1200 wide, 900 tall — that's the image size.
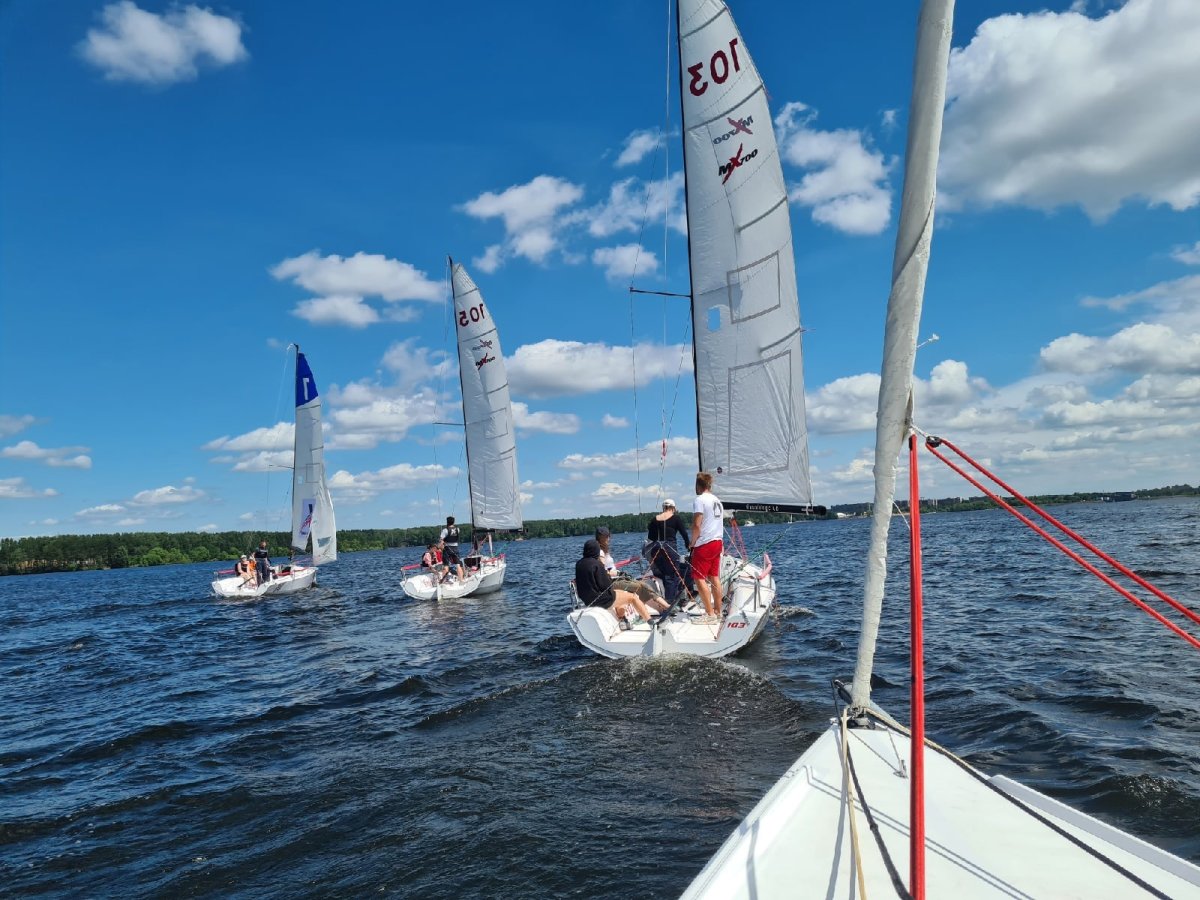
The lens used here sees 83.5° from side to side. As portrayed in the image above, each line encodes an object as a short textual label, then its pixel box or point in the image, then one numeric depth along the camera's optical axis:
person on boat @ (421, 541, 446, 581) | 26.16
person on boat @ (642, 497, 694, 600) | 12.23
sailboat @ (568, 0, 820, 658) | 12.04
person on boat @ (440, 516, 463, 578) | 24.84
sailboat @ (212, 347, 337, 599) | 33.53
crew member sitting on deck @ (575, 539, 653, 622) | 11.31
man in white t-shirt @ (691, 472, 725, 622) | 10.12
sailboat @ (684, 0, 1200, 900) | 2.76
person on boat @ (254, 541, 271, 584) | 30.67
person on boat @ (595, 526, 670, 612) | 11.56
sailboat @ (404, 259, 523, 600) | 25.86
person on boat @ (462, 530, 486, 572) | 25.11
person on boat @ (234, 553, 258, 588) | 30.94
